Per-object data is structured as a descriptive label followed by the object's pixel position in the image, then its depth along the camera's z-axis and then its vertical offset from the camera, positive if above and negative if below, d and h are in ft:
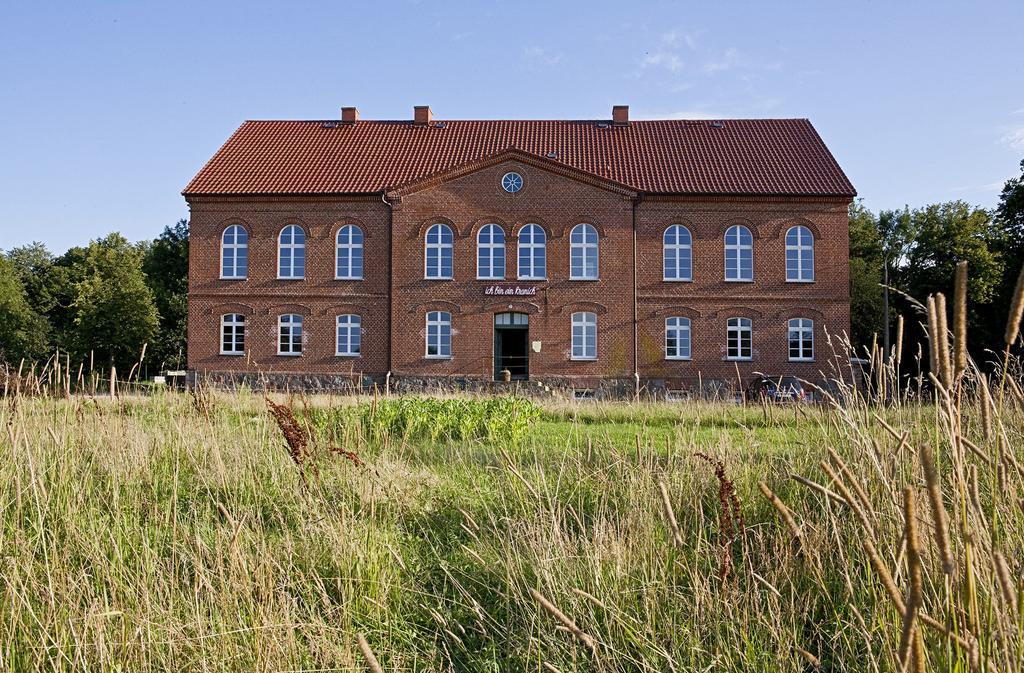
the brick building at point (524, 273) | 89.66 +10.24
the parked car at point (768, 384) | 70.23 -2.51
